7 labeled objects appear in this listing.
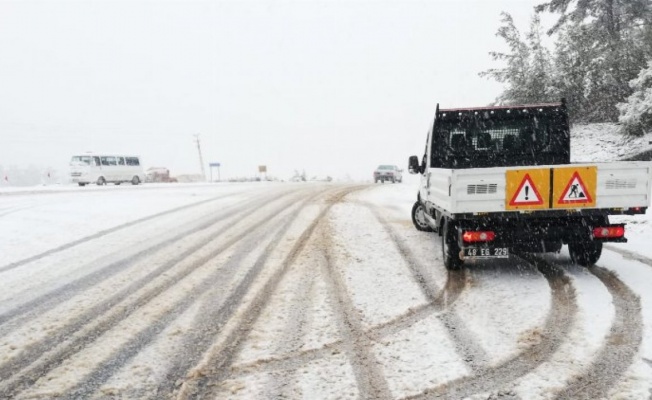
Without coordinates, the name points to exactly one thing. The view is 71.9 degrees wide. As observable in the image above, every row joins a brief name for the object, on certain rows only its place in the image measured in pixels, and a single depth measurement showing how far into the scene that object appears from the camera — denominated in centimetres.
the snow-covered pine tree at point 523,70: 2738
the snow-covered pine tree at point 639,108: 1731
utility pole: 7209
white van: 2934
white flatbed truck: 569
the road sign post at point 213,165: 4959
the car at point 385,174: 3456
